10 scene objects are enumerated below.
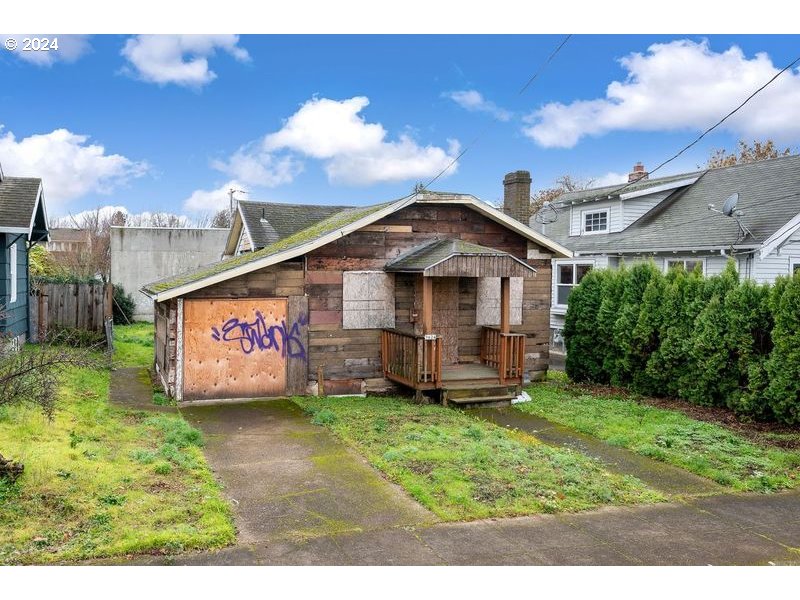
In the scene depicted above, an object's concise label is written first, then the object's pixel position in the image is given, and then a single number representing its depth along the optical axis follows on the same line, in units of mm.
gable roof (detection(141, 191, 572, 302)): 12328
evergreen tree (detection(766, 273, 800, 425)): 10539
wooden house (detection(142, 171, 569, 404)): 12680
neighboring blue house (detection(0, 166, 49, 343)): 14633
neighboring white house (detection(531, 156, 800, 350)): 17406
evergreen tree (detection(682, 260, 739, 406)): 11945
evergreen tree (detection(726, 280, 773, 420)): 11203
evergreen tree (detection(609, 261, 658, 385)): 14273
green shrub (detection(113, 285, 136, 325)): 27891
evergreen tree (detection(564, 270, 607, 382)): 15664
